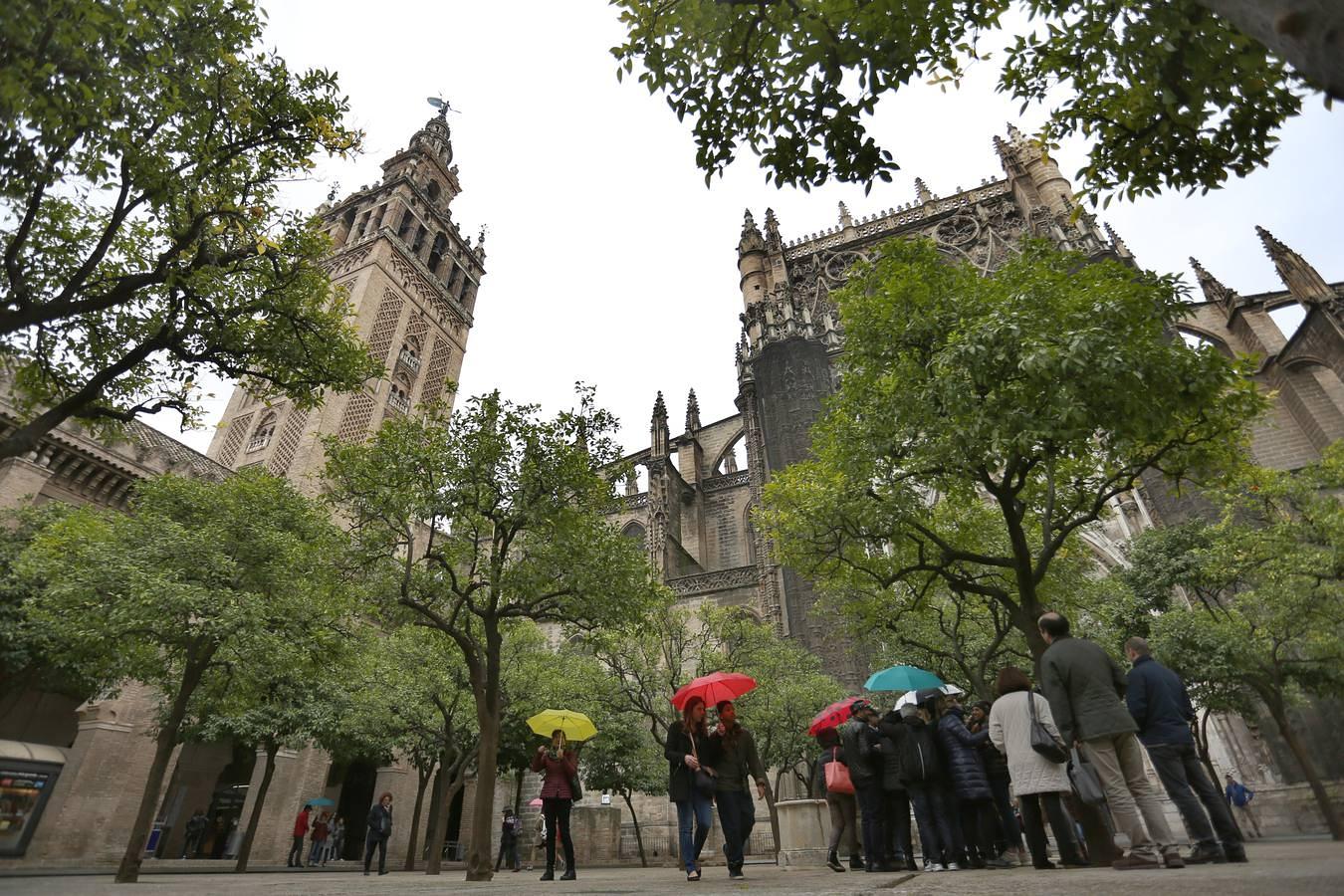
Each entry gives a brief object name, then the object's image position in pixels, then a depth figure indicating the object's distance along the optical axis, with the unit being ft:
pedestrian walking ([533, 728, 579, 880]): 23.89
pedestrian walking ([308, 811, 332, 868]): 66.94
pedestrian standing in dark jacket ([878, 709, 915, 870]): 21.68
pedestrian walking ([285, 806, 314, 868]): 66.02
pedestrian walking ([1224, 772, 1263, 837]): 58.90
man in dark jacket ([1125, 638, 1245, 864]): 15.75
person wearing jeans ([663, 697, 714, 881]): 19.63
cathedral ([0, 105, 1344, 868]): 62.39
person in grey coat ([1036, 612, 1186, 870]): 14.67
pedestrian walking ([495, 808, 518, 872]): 59.82
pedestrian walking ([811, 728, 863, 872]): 24.85
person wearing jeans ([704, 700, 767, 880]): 19.90
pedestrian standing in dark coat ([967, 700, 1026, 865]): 21.13
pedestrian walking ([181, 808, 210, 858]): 67.72
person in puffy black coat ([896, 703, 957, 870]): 20.03
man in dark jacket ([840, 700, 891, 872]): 21.67
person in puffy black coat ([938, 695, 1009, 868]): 19.74
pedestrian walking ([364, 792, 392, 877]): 51.81
